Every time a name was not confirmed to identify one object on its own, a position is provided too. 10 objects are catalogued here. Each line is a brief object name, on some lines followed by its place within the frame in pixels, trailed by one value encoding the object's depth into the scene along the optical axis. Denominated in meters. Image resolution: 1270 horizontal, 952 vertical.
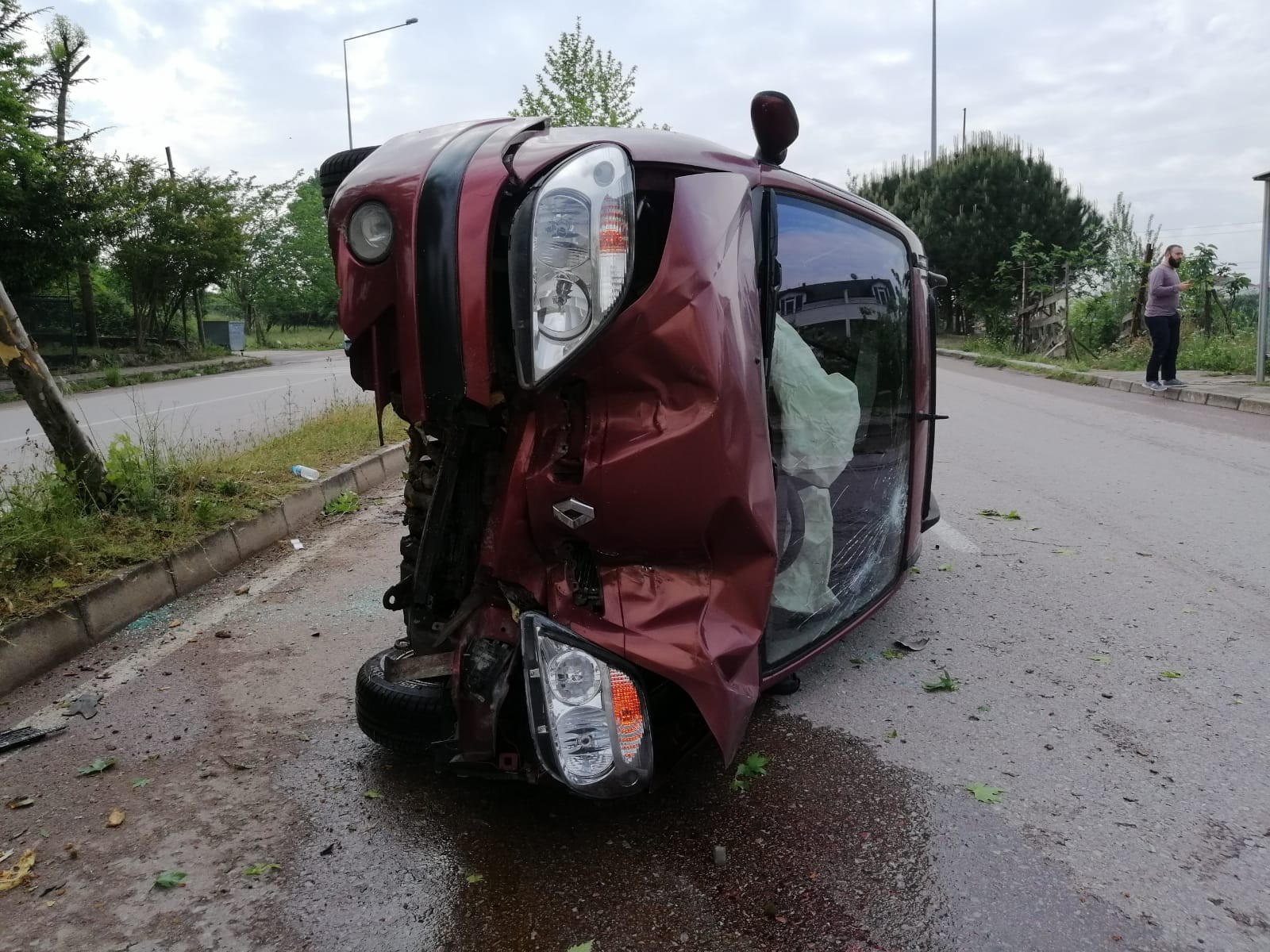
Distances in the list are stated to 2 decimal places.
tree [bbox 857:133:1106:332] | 26.73
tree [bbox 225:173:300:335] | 35.41
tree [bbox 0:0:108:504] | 17.75
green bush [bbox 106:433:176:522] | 4.65
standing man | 12.01
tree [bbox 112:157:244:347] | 24.05
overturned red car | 2.02
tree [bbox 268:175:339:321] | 45.75
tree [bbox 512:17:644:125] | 24.38
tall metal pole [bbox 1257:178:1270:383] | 11.63
